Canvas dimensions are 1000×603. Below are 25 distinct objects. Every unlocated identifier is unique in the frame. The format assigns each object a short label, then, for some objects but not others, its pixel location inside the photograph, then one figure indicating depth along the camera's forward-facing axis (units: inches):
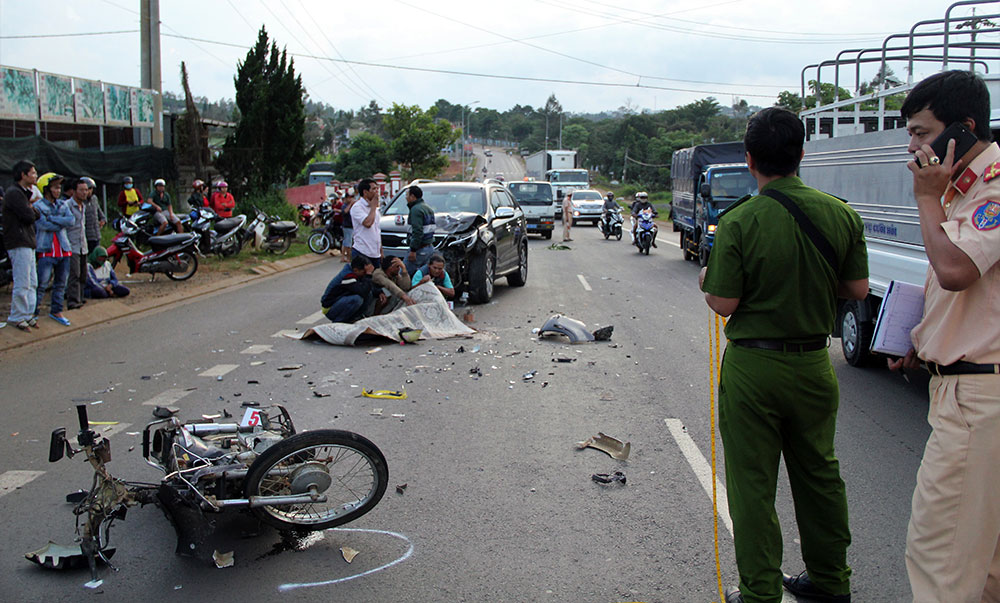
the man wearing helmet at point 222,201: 745.0
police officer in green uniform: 126.5
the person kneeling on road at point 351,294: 400.8
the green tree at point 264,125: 980.6
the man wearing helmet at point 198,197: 709.3
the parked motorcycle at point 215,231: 679.1
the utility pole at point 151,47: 755.4
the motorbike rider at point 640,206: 891.9
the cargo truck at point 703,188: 701.3
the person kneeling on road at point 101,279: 492.1
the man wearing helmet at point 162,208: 626.2
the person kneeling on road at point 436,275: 433.7
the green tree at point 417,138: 2372.0
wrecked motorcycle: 153.7
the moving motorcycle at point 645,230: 871.1
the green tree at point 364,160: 2452.0
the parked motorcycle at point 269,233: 774.5
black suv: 485.4
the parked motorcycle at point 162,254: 572.1
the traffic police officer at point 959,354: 105.0
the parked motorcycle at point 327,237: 840.9
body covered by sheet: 378.6
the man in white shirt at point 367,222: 437.4
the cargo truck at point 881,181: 283.9
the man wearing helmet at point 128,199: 668.7
